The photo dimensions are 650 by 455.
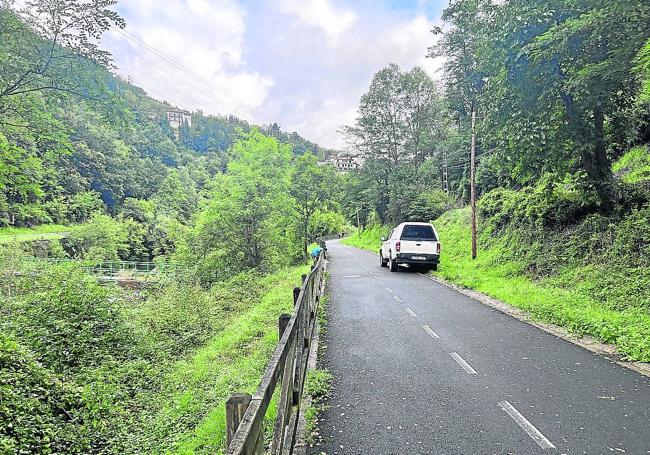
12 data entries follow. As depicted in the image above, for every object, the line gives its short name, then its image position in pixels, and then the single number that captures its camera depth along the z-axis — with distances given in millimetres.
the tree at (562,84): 9109
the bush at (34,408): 5684
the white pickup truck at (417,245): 17734
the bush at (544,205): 13365
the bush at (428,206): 35344
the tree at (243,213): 25219
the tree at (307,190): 37000
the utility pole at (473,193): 18156
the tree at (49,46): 8148
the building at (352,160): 44194
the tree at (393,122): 42938
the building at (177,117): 191875
